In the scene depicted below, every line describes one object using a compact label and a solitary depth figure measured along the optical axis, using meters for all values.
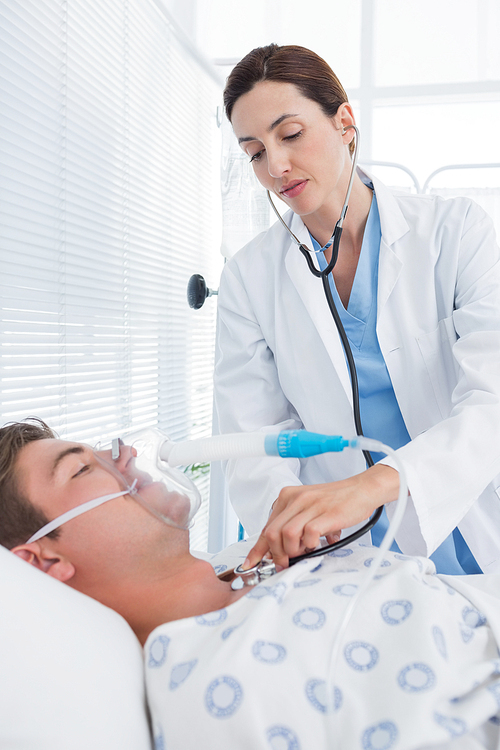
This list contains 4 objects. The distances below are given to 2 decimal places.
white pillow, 0.66
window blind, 1.57
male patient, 0.69
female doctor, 1.32
